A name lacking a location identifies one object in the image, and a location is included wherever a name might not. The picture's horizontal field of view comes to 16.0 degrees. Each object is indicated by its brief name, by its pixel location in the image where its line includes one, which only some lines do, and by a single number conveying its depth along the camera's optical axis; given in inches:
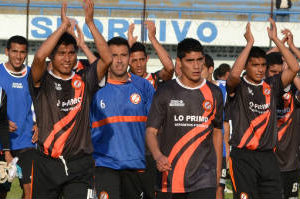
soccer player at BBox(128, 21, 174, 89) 577.2
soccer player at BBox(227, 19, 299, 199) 494.0
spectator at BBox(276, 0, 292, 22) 1323.1
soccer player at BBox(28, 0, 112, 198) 416.4
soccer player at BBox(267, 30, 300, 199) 580.5
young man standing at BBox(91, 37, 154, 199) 478.3
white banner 1371.1
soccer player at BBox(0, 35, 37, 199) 626.1
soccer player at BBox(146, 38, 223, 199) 413.0
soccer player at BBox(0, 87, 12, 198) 517.6
